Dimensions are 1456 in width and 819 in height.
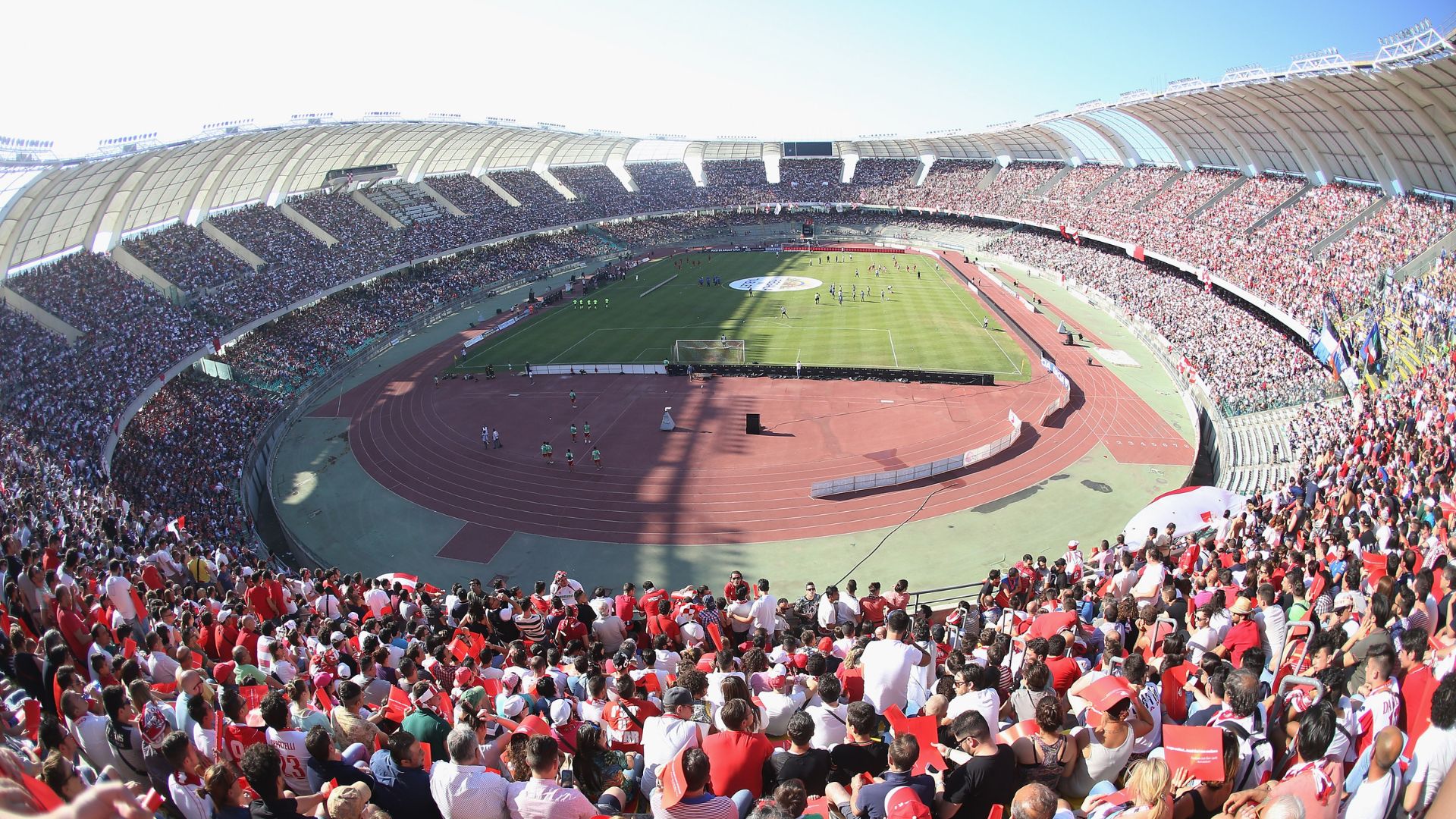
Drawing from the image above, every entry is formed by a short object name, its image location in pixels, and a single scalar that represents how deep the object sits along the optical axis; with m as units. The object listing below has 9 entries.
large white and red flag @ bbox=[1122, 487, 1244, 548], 20.06
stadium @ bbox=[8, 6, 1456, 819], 5.95
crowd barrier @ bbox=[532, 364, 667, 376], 42.28
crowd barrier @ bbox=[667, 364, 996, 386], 38.41
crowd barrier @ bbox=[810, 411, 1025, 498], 27.30
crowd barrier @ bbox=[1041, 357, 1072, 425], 33.88
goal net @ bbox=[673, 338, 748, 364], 42.84
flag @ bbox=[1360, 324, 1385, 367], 26.39
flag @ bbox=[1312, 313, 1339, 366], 30.19
